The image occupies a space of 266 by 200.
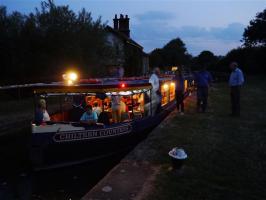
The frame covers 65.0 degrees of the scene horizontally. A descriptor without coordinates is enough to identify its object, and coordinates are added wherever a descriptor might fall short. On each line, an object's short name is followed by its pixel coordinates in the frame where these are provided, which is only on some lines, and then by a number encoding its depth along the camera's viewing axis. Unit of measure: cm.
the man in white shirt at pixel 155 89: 748
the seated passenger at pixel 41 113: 605
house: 2040
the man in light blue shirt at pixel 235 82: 759
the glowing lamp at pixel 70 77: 699
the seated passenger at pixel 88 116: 593
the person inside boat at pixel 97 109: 653
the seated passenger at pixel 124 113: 654
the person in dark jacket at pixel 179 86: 802
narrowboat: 551
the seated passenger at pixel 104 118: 615
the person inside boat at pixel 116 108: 634
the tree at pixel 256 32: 3055
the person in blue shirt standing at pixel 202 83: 826
